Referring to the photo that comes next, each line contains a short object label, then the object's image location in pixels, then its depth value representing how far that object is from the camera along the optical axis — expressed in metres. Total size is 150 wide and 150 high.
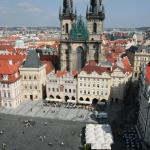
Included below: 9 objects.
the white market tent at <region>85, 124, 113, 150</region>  64.56
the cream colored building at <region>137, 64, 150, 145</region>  66.69
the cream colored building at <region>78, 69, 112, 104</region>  93.98
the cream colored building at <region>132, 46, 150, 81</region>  115.06
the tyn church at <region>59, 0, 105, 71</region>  107.00
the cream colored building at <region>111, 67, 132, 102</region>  96.62
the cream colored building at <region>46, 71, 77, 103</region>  97.44
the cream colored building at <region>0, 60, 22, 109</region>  92.25
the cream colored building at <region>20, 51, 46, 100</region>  99.69
